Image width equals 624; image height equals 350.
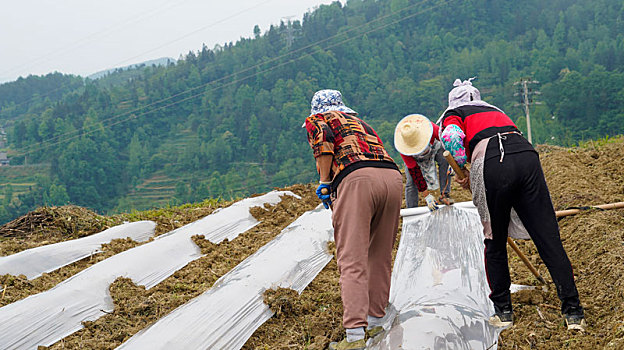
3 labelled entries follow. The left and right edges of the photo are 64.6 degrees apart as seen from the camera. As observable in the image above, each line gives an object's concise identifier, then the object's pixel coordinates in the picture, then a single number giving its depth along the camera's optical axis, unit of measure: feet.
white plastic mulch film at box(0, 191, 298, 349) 9.13
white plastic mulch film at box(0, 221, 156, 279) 12.19
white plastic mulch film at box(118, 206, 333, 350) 8.45
